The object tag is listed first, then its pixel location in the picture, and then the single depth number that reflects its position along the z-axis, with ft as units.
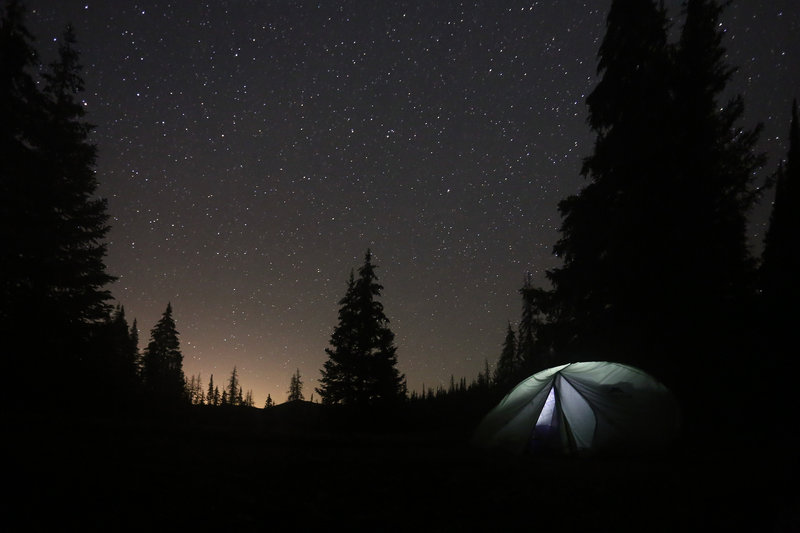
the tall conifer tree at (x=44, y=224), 44.32
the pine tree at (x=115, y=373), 50.44
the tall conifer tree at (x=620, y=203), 36.01
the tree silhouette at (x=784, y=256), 59.21
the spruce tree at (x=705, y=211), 34.60
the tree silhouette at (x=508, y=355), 171.27
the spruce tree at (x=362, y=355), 80.84
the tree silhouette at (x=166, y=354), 134.51
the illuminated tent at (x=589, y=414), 25.91
